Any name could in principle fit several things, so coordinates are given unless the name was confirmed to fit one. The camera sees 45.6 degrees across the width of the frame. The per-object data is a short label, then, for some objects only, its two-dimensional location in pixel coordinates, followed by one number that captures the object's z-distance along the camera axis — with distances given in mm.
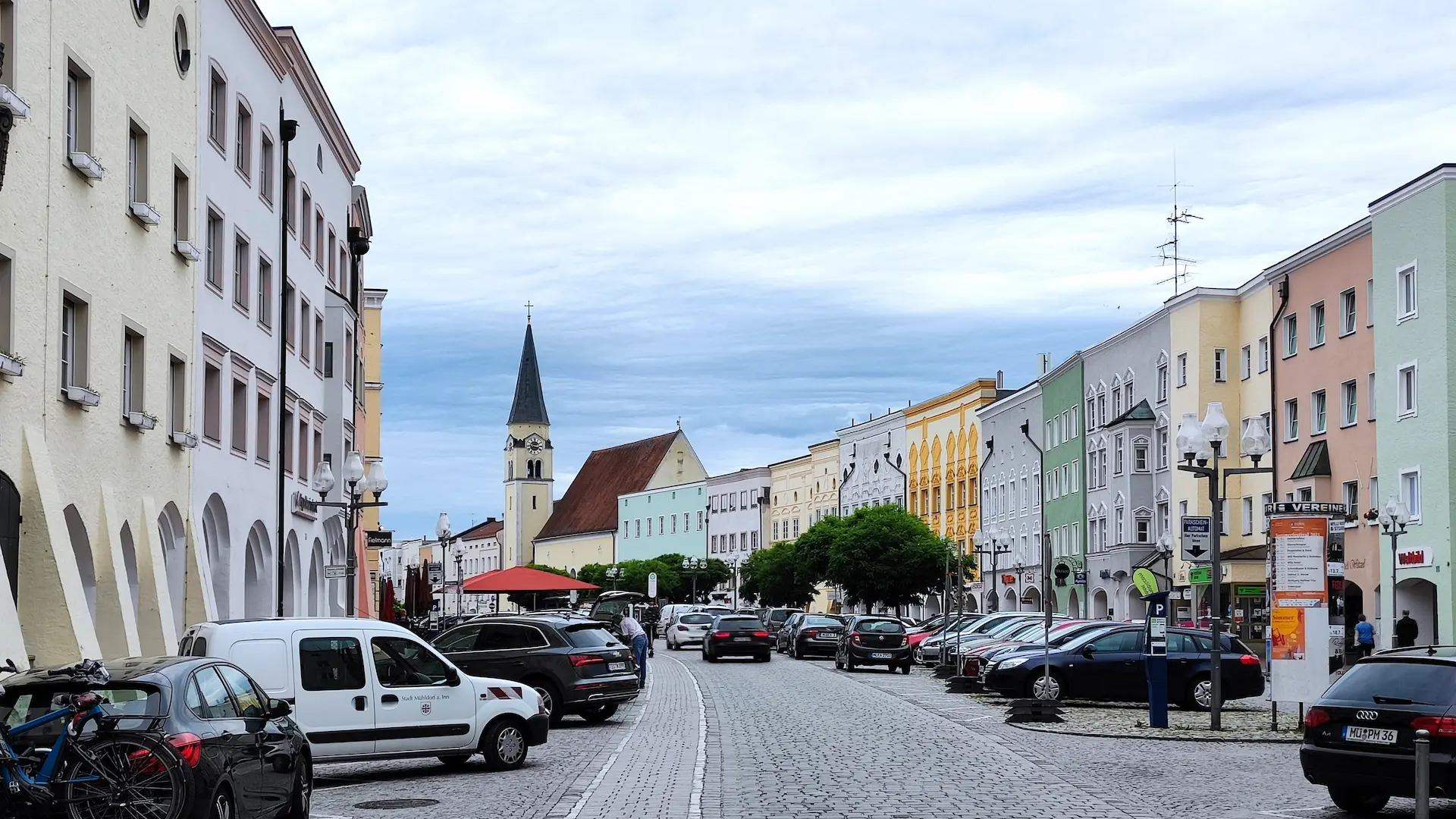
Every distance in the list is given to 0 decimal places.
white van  17719
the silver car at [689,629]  68062
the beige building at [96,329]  21141
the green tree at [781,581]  95975
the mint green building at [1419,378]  45688
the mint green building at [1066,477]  75688
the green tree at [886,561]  79750
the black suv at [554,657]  26016
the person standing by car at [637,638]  36656
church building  161000
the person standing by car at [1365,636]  41938
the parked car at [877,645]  46594
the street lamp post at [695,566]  118875
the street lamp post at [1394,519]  42844
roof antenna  66688
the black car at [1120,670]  29469
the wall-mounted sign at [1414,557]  46312
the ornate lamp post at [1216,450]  24312
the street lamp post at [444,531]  49222
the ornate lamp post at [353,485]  30031
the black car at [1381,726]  13969
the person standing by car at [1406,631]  42094
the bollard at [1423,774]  11094
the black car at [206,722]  11641
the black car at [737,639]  53812
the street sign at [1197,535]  25625
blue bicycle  10852
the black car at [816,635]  56219
